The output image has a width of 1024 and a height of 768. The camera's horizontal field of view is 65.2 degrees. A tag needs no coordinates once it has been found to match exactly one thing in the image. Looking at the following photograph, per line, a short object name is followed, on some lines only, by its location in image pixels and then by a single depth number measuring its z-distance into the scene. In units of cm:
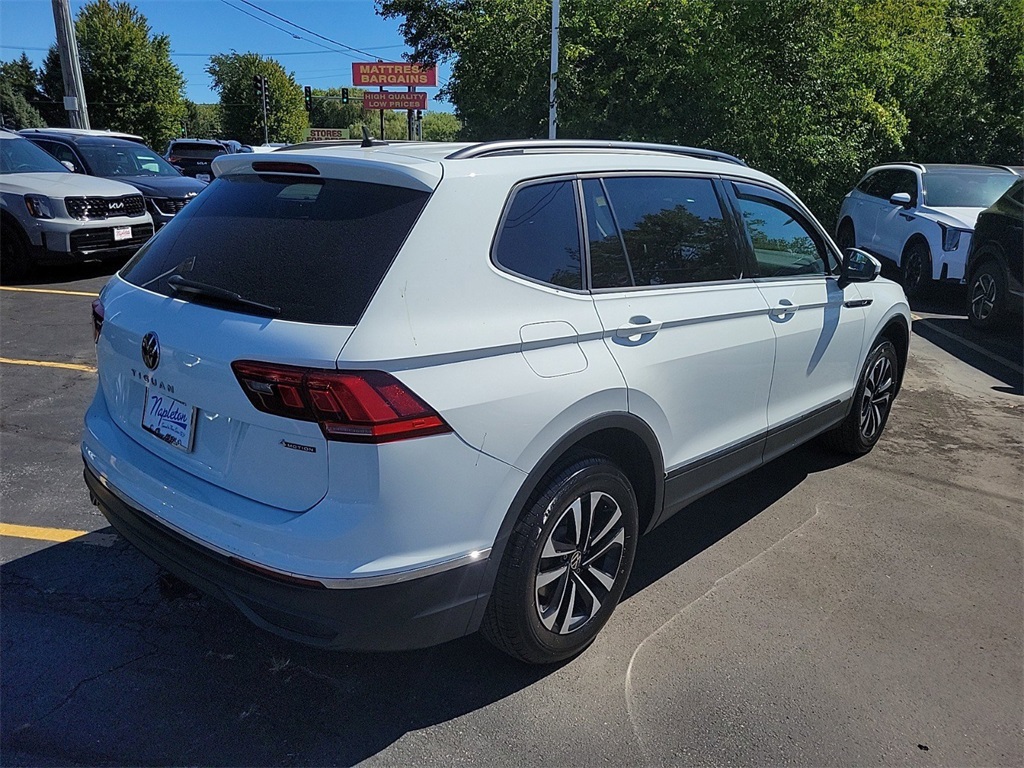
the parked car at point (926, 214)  958
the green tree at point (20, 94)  4588
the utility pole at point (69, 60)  1720
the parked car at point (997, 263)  791
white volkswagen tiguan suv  225
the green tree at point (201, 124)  6650
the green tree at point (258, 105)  6500
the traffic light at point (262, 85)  4604
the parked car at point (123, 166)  1145
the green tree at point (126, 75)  3950
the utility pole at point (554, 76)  1317
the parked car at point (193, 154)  2031
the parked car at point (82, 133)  1240
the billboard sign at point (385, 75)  6047
